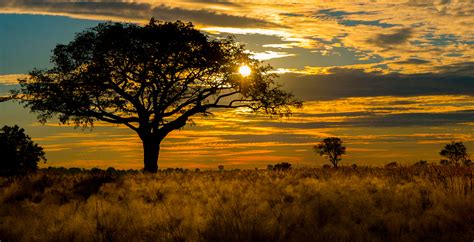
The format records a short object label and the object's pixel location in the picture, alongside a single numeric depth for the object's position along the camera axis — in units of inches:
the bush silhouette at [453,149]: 3580.0
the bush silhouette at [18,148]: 2030.0
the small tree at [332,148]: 3607.3
